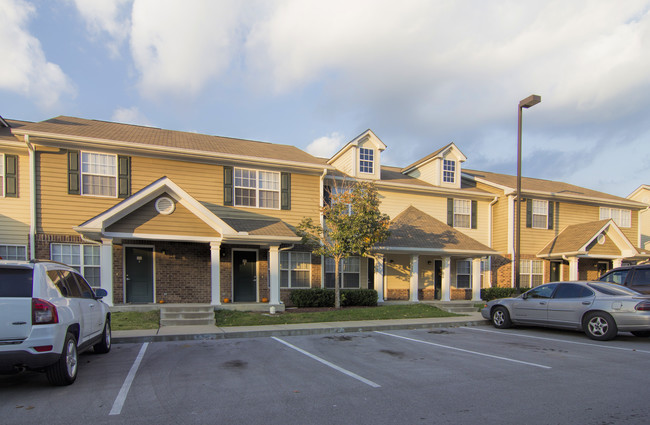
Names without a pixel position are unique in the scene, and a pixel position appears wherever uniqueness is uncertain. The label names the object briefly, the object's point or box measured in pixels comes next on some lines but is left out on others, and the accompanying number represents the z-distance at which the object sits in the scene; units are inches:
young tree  589.9
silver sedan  388.2
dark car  469.7
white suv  211.6
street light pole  595.6
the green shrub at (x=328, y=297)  645.3
